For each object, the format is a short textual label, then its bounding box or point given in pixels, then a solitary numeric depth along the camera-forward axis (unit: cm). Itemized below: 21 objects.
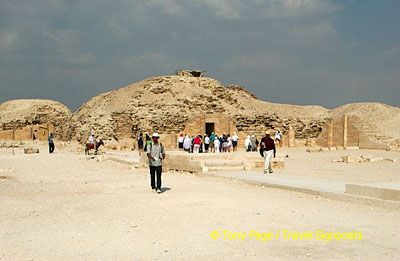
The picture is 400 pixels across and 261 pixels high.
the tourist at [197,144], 2348
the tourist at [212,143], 2618
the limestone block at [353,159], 2164
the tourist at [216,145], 2552
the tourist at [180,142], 2623
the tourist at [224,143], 2664
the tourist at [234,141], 2822
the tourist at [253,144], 2743
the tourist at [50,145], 2913
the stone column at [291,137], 3969
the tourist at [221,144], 2667
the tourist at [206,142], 2593
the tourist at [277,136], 3347
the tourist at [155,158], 1052
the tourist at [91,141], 2653
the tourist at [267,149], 1370
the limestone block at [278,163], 1600
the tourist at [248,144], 2653
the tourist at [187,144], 2411
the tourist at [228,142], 2669
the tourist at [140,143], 2326
